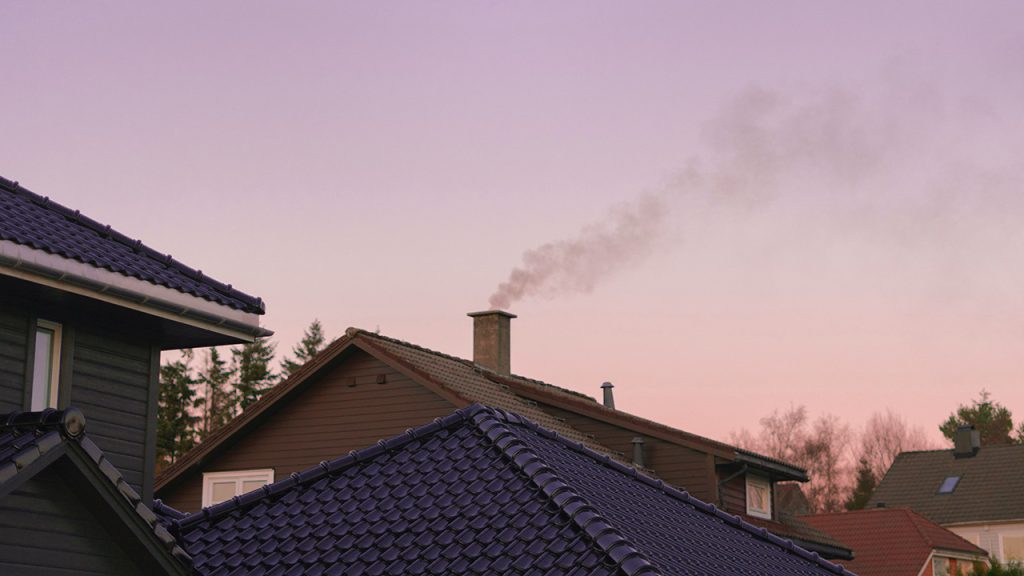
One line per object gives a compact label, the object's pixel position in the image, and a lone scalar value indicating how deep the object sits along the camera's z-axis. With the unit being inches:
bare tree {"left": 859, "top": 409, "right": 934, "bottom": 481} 3206.2
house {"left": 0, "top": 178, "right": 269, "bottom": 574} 491.2
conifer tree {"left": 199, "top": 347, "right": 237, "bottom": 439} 2726.4
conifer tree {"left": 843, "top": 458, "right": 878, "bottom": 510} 3002.0
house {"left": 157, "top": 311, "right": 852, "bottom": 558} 1094.4
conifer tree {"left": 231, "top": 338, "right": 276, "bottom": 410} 2787.9
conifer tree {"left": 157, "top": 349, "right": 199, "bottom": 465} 2586.1
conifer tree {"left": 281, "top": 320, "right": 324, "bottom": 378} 2834.6
